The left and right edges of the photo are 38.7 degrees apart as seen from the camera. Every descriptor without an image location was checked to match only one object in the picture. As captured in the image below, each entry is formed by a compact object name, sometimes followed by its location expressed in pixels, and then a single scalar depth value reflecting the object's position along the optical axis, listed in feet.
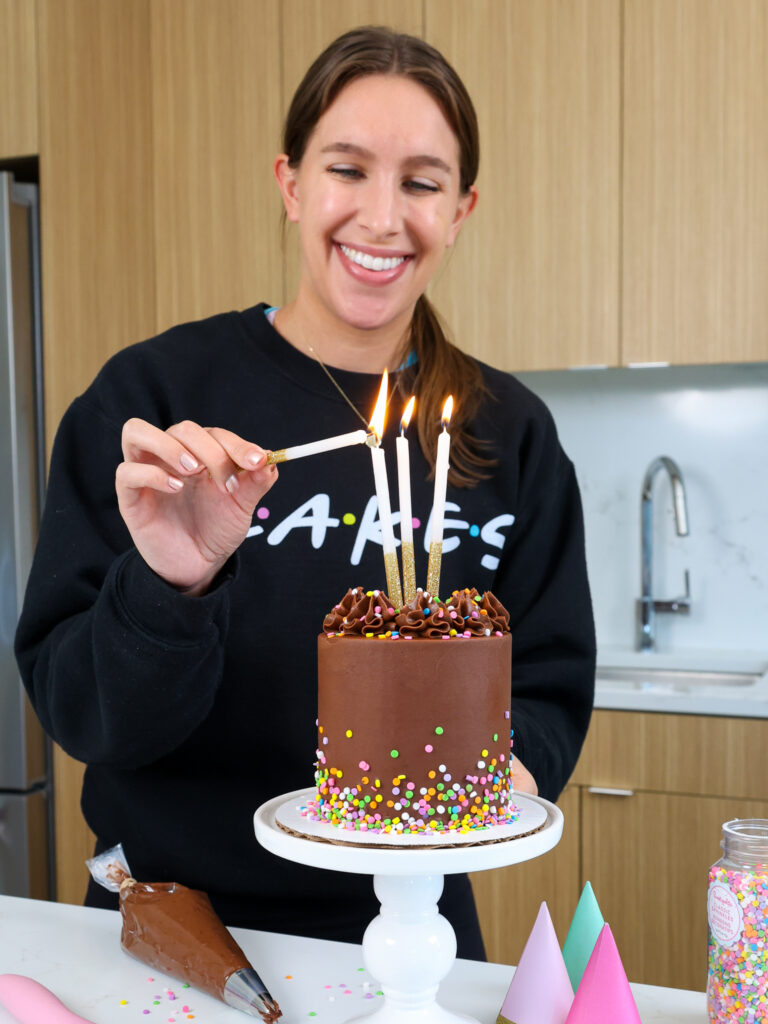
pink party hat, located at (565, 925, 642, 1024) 2.32
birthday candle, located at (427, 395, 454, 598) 2.45
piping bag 2.66
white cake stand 2.16
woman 3.55
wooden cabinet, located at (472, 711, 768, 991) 6.90
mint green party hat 2.69
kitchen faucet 8.64
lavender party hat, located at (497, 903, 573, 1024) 2.47
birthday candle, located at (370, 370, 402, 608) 2.36
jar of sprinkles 2.40
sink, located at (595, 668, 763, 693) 8.11
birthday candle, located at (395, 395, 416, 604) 2.42
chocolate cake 2.39
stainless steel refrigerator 7.75
